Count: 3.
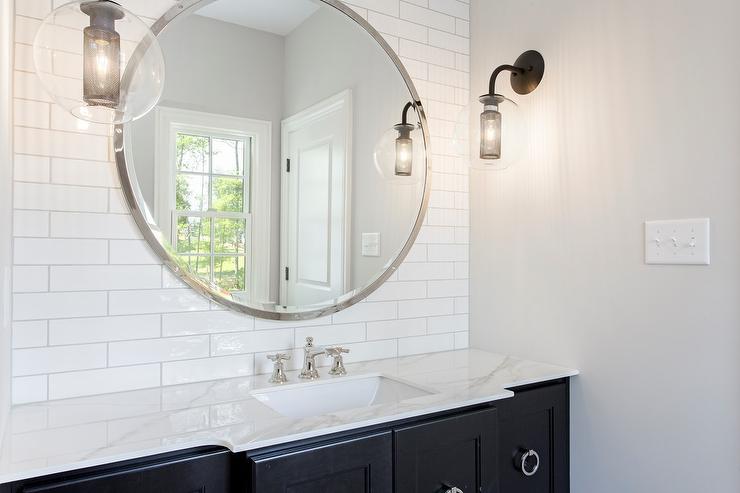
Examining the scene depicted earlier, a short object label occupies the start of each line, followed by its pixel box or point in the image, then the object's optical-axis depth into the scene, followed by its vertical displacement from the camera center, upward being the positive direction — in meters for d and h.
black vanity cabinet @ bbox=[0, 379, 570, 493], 1.05 -0.48
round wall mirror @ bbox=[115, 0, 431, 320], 1.53 +0.29
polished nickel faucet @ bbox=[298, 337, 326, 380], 1.63 -0.35
